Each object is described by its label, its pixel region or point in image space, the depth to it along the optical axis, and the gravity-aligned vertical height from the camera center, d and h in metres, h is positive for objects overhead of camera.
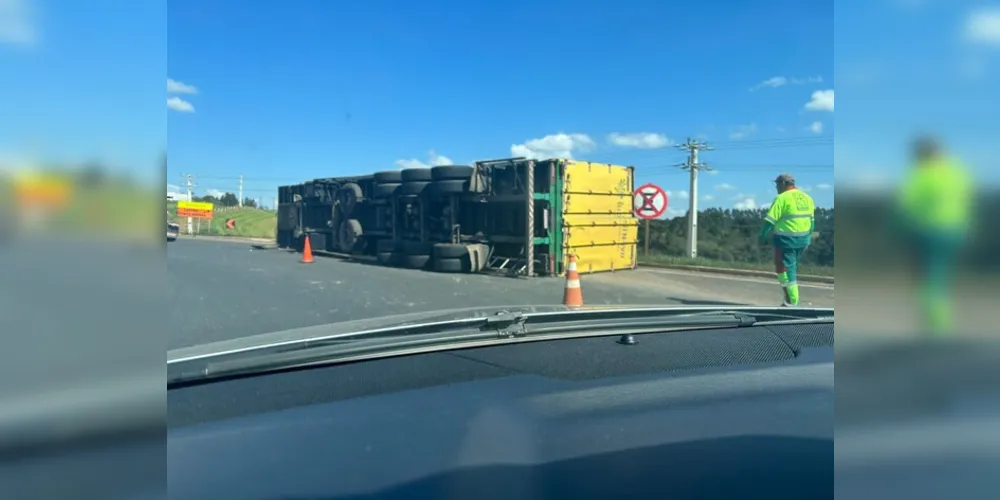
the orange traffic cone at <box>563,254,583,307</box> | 8.29 -0.59
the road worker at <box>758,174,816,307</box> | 6.39 +0.16
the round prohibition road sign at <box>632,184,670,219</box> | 14.11 +0.91
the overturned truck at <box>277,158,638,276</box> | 12.41 +0.49
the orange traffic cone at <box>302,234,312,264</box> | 10.20 -0.20
